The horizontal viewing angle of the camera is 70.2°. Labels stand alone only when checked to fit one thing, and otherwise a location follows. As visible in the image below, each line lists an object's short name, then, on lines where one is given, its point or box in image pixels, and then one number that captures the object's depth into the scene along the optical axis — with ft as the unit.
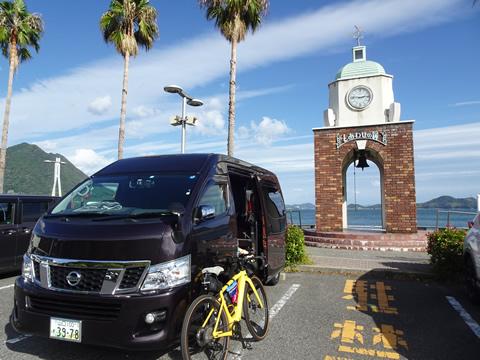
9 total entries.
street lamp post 39.42
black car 22.43
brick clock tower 40.04
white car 17.08
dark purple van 9.38
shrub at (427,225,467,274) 22.98
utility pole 76.95
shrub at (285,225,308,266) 25.96
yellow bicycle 9.96
